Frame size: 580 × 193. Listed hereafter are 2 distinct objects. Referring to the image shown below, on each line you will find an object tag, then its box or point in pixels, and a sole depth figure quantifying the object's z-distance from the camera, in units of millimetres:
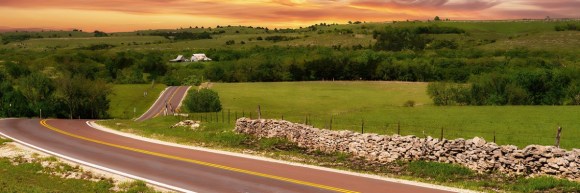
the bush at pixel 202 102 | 96062
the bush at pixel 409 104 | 95238
